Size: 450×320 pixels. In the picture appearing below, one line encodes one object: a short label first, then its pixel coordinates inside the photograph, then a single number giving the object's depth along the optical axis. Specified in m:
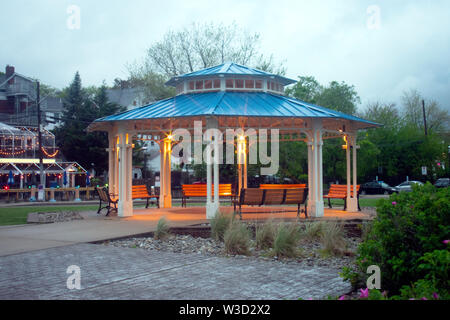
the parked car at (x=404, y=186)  39.16
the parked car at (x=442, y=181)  40.91
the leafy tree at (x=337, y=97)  42.06
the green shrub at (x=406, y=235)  5.06
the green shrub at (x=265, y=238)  9.25
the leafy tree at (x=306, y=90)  40.09
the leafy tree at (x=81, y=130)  40.81
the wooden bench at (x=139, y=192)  16.52
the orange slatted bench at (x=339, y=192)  16.22
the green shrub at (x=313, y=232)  10.21
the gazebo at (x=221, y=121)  13.32
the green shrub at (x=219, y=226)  10.34
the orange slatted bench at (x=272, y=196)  12.71
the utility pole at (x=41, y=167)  31.95
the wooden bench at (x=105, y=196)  15.03
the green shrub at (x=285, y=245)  8.41
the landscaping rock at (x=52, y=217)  14.64
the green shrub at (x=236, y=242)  8.66
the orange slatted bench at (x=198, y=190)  17.34
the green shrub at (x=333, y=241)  8.65
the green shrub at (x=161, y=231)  10.27
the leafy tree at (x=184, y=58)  35.19
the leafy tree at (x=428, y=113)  54.56
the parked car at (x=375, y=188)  40.28
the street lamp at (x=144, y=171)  43.48
